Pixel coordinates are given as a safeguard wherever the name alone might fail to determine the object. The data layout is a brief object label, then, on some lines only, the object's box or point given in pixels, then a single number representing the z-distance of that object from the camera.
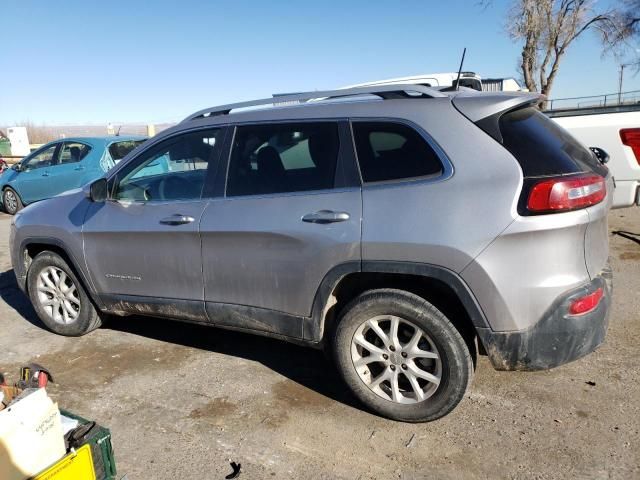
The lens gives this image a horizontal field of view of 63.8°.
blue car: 10.03
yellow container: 1.99
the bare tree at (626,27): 24.58
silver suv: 2.54
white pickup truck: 4.65
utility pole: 31.84
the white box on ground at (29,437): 1.92
